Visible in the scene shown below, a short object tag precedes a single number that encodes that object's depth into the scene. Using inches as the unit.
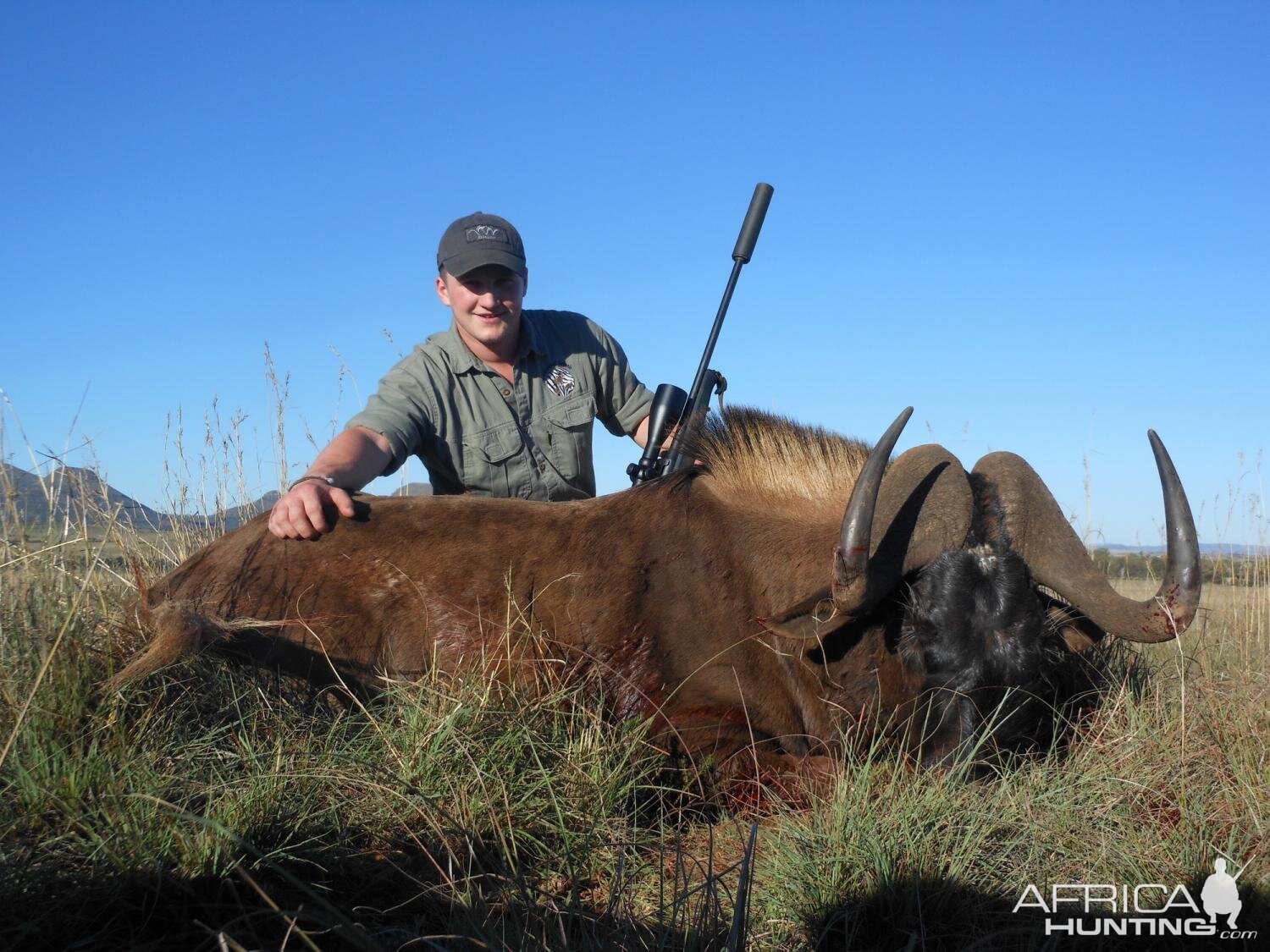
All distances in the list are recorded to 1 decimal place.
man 217.8
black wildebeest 136.9
